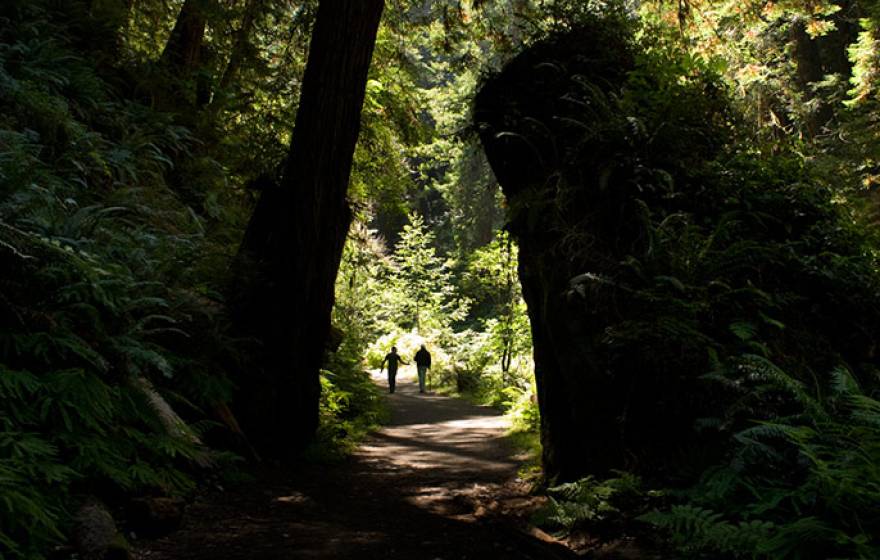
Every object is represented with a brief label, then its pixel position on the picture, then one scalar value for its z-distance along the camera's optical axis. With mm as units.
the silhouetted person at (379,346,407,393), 18031
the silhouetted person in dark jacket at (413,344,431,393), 18891
